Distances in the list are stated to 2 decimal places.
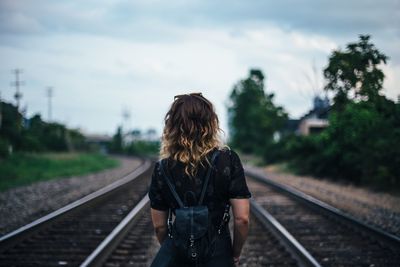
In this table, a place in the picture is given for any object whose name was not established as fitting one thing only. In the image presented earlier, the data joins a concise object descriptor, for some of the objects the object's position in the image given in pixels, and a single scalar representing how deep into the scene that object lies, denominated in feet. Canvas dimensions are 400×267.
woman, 8.90
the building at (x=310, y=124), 166.62
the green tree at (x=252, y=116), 181.27
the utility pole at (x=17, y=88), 167.22
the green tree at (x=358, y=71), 35.47
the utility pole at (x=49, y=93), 238.80
